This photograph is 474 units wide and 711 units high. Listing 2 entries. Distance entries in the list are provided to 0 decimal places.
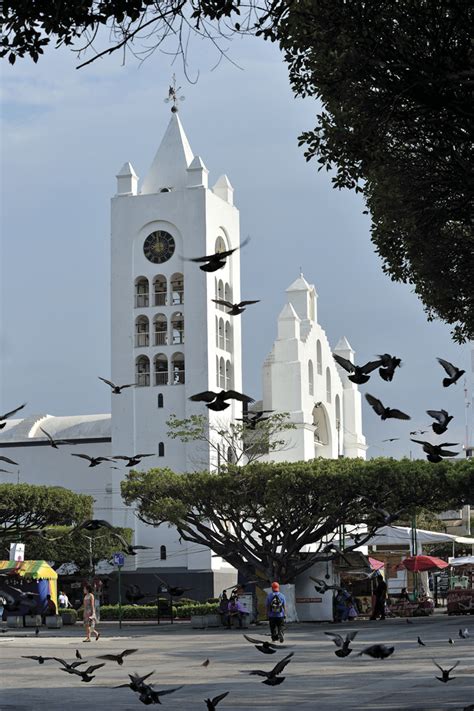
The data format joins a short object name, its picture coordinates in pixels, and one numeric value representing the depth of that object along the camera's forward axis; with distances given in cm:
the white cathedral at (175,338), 7656
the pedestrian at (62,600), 5620
